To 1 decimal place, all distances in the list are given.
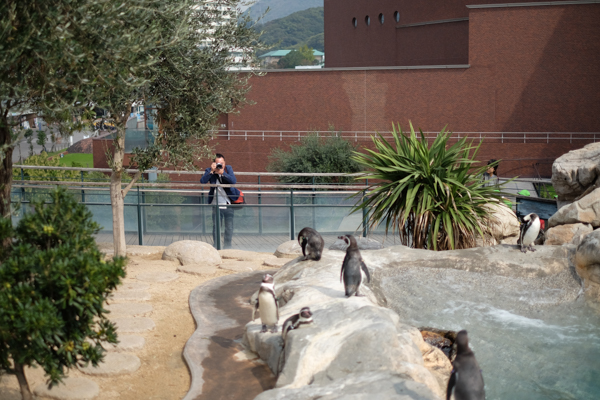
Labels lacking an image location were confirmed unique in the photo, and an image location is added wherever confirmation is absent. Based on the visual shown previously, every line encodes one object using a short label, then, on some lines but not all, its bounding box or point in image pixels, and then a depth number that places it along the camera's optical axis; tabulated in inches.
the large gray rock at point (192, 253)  432.1
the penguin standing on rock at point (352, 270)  260.5
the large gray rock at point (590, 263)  305.6
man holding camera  488.1
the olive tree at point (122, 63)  213.0
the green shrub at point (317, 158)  959.9
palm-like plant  373.1
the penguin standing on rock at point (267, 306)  244.4
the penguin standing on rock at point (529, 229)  326.6
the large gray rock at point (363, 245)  395.4
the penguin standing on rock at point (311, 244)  324.2
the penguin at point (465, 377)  178.1
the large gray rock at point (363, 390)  178.2
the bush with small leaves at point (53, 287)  174.7
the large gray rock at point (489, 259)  323.6
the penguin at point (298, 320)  226.5
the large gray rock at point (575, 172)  418.9
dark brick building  1141.7
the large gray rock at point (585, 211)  387.9
